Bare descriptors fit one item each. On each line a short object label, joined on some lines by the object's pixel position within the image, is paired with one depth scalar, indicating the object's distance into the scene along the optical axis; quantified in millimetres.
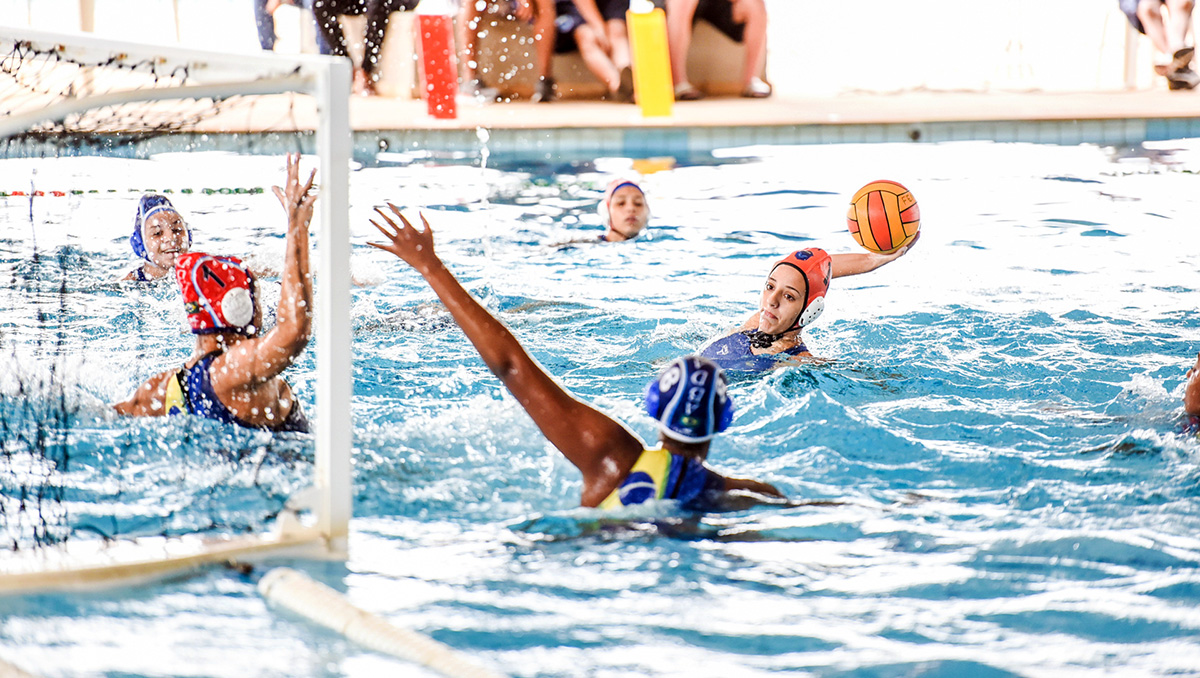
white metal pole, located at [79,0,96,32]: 25312
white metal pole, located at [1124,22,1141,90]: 26875
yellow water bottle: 20625
